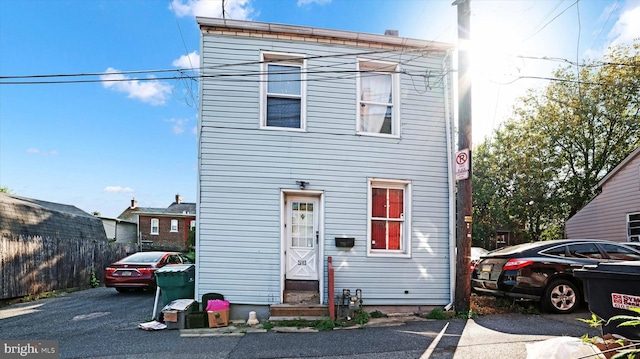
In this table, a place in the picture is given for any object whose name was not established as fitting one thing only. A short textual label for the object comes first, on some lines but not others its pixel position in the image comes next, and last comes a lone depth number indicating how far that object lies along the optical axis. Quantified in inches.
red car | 416.8
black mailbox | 286.5
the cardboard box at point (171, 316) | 253.4
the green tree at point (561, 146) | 704.4
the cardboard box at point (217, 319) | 254.8
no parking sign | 270.8
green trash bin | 276.1
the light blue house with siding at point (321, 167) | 281.3
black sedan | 268.4
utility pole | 273.3
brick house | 1247.5
